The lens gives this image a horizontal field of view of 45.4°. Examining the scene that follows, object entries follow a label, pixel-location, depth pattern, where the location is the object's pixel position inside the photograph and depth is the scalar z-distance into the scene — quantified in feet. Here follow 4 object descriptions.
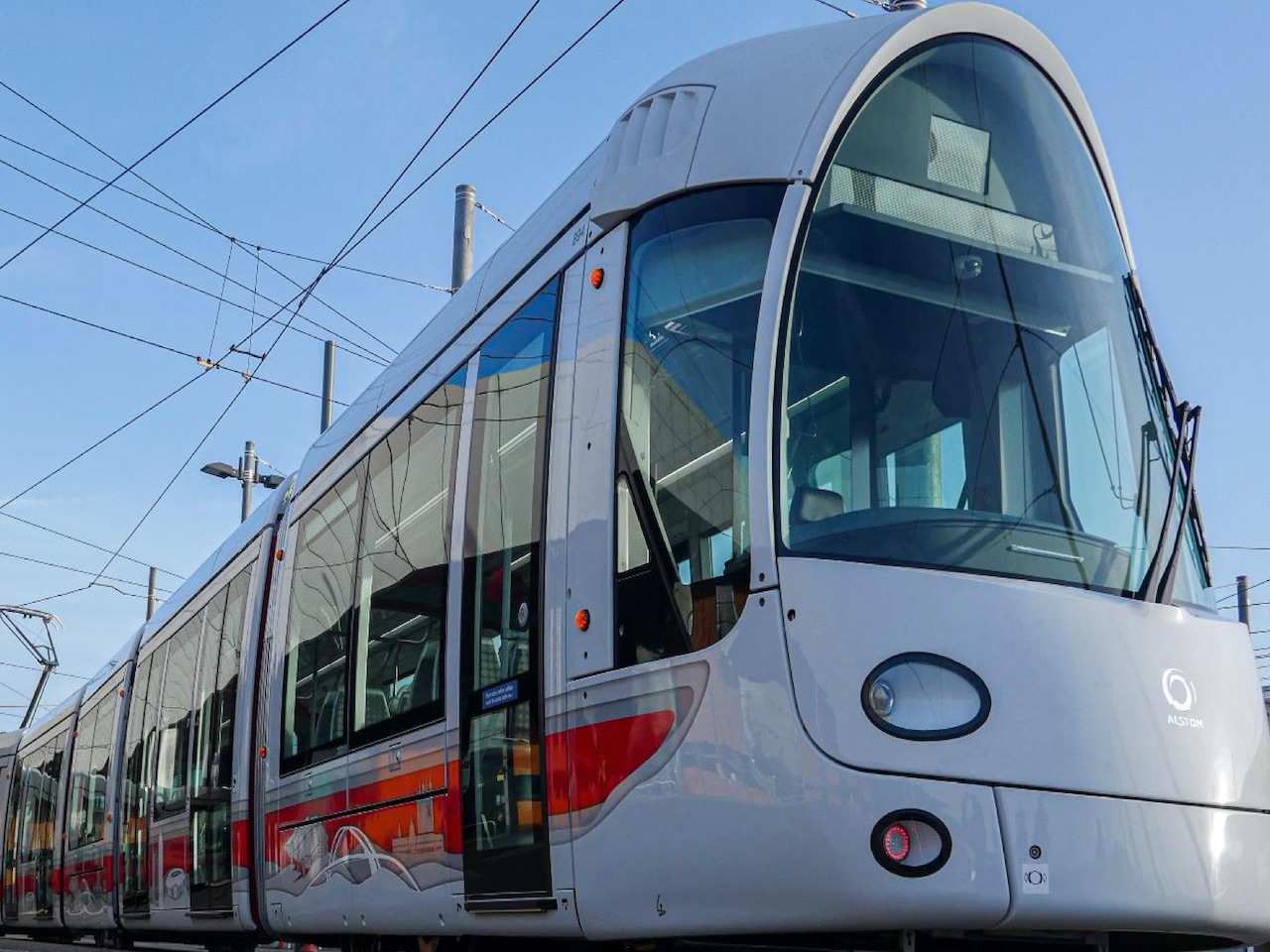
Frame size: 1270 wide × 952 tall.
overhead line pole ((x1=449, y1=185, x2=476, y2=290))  46.41
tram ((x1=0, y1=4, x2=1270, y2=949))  13.14
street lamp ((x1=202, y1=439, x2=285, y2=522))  66.33
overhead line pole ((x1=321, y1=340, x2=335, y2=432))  59.16
